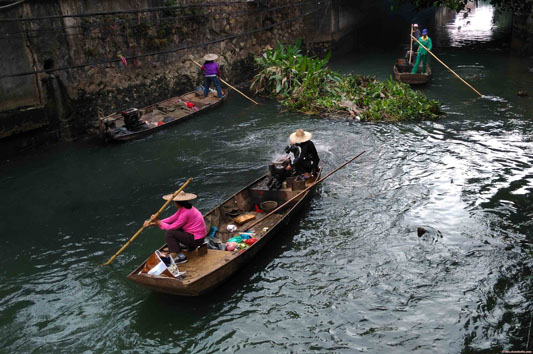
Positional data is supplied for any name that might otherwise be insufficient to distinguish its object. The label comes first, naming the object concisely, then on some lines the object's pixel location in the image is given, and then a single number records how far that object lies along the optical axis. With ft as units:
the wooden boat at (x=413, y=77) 63.16
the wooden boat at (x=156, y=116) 47.14
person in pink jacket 25.13
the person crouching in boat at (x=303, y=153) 34.78
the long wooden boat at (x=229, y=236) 22.89
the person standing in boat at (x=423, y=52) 63.77
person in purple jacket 58.10
